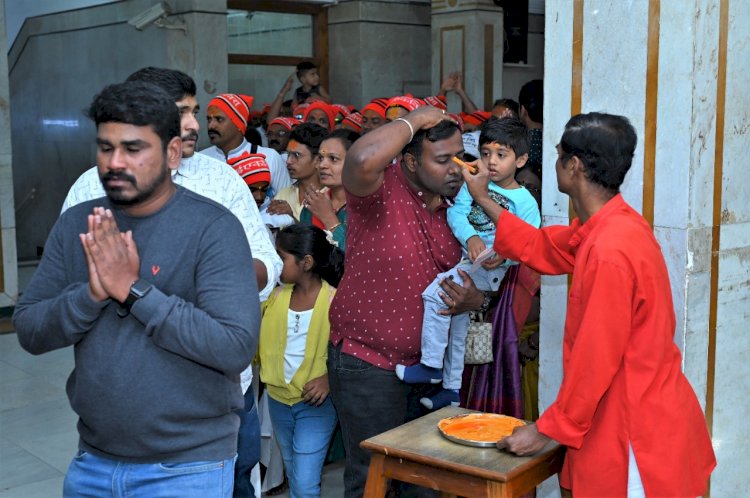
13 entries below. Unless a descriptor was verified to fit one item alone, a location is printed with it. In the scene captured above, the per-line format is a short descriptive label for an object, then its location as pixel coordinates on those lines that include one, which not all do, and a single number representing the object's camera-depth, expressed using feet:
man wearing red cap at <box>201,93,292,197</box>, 19.06
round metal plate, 9.83
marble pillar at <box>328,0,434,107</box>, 39.37
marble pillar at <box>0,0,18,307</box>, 27.84
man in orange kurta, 9.25
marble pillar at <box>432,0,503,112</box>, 38.93
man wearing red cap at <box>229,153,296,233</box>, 17.15
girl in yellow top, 13.88
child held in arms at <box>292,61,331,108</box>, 33.17
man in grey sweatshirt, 7.47
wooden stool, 9.27
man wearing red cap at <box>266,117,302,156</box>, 24.99
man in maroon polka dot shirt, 11.70
